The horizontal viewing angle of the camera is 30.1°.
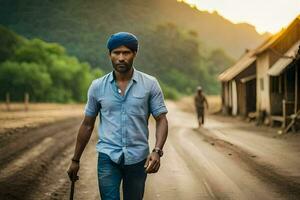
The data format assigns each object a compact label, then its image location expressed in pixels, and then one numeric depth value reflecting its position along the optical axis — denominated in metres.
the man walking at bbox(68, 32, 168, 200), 4.39
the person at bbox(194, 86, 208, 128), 24.30
